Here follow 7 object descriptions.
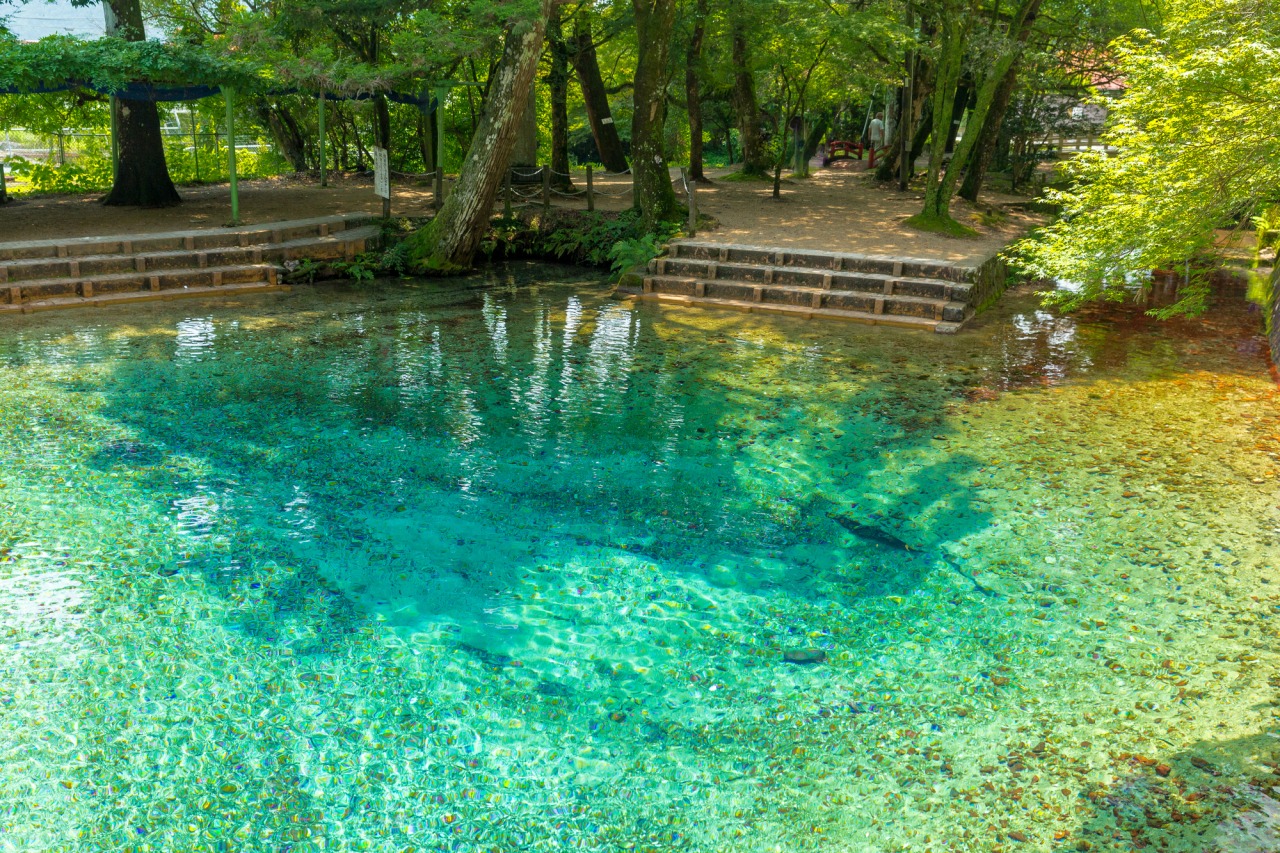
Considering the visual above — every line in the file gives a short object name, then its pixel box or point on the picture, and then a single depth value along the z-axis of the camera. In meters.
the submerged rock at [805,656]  5.39
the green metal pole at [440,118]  16.84
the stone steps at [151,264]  12.95
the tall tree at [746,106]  20.28
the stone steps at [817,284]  13.20
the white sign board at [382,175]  16.36
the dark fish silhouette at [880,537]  6.44
